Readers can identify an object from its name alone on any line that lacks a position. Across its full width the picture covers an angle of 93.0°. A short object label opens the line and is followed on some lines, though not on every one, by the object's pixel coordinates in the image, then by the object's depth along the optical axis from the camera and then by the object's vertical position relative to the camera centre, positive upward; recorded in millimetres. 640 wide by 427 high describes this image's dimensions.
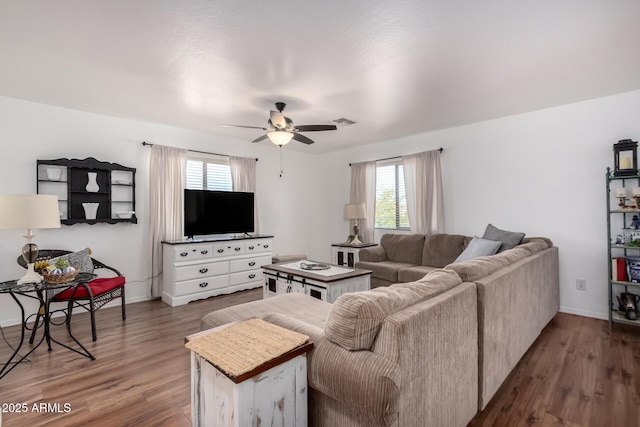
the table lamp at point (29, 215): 2414 +19
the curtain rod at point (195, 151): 4277 +1015
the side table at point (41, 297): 2352 -730
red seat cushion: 2920 -730
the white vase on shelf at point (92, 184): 3824 +414
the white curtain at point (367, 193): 5703 +391
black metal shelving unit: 3133 -352
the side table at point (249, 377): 1089 -633
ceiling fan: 3355 +969
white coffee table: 2982 -698
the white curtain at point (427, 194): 4727 +306
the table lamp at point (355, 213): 5391 +15
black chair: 2891 -746
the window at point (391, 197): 5379 +295
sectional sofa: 1156 -604
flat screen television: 4488 +51
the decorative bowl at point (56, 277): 2512 -504
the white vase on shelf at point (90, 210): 3781 +84
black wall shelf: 3621 +374
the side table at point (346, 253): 5148 -684
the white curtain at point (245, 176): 5164 +683
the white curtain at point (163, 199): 4312 +251
